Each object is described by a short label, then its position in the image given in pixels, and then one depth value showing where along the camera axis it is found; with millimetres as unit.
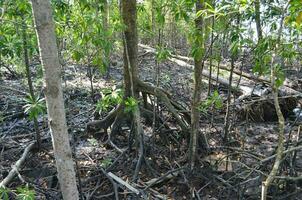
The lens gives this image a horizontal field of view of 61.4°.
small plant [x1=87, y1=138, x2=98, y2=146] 3786
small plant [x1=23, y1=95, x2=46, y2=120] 2098
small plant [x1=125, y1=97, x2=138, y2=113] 2902
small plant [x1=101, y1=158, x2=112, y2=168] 3280
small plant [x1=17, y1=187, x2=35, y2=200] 2054
